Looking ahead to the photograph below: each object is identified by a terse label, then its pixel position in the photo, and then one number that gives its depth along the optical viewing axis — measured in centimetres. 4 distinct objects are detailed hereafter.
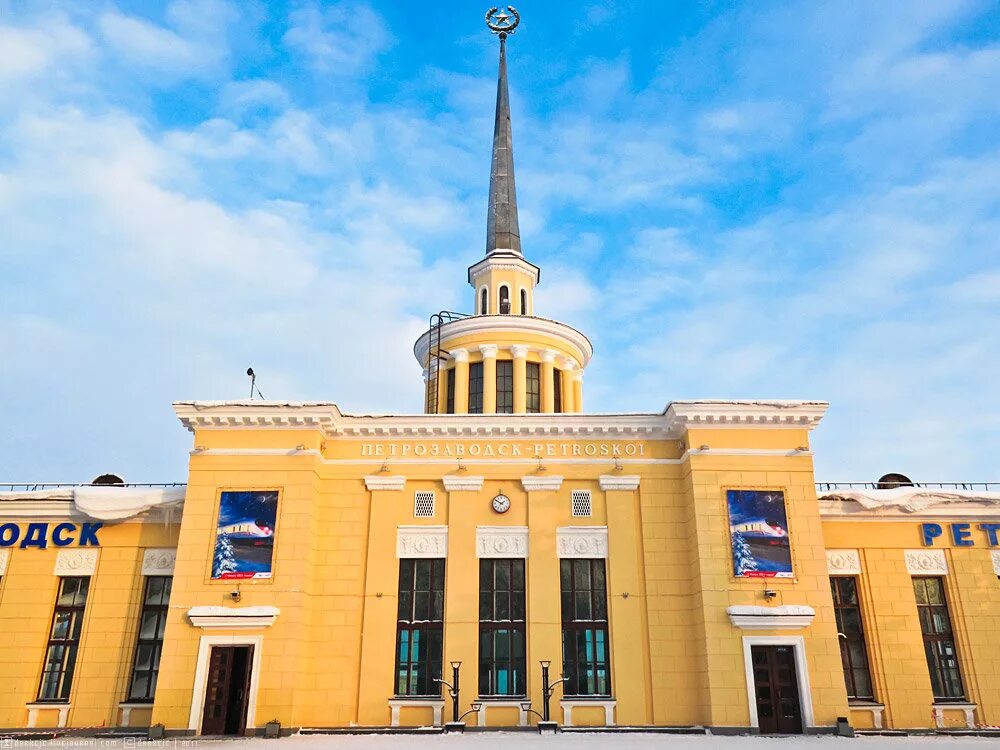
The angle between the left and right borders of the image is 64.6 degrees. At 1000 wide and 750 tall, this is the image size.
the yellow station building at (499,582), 2109
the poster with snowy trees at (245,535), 2173
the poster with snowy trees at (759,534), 2170
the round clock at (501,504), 2338
